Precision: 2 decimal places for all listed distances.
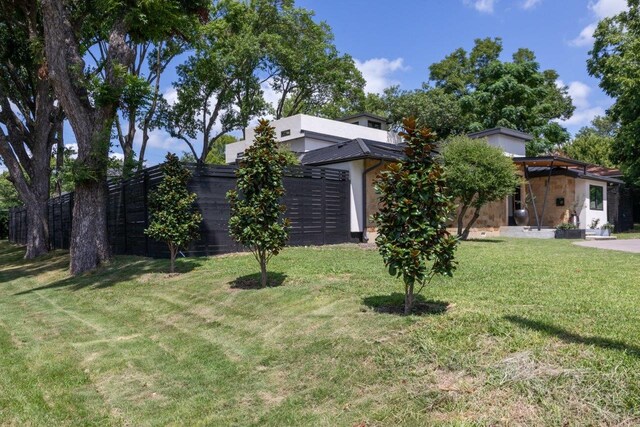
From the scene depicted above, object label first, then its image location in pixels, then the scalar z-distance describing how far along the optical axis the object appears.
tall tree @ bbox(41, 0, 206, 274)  11.63
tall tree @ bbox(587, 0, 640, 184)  21.56
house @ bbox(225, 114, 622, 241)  16.19
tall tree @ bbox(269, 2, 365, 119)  30.17
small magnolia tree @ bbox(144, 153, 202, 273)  9.78
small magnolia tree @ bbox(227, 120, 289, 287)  7.40
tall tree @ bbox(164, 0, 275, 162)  24.30
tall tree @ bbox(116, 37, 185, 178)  11.95
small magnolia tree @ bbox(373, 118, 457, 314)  4.97
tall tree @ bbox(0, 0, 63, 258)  18.25
